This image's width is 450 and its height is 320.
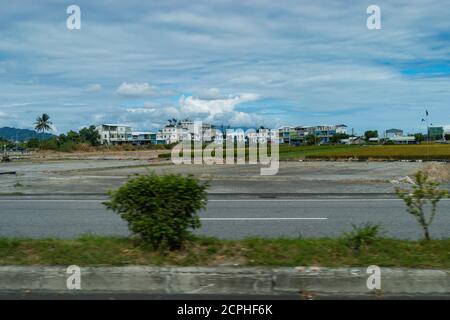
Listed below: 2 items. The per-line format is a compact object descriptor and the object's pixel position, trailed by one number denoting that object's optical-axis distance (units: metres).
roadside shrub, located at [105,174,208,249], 6.05
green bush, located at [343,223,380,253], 6.25
